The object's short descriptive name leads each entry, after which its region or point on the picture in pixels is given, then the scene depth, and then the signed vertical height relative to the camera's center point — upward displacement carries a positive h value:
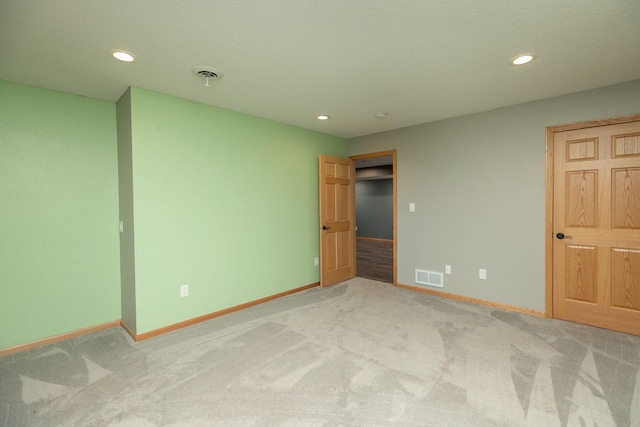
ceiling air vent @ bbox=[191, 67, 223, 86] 2.42 +1.16
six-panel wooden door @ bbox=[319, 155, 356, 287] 4.52 -0.20
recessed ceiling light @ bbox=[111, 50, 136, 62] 2.13 +1.15
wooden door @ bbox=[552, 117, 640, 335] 2.85 -0.23
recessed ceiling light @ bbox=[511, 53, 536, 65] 2.25 +1.15
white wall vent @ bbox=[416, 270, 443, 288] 4.07 -1.02
